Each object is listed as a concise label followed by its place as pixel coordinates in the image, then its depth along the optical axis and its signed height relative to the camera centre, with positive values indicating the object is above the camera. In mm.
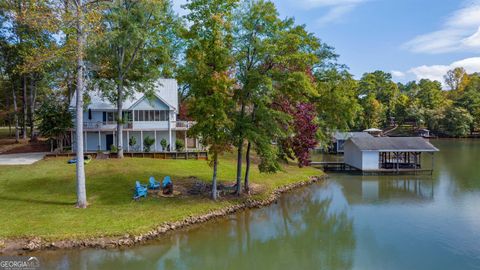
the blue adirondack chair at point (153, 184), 19578 -3026
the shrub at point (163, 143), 31125 -903
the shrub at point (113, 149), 28356 -1296
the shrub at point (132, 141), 31134 -695
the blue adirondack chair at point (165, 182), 19373 -2845
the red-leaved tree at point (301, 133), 23422 -88
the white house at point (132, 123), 30859 +1020
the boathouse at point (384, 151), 31334 -1879
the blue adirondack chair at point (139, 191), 18125 -3156
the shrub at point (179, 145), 31375 -1116
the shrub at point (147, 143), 30562 -873
